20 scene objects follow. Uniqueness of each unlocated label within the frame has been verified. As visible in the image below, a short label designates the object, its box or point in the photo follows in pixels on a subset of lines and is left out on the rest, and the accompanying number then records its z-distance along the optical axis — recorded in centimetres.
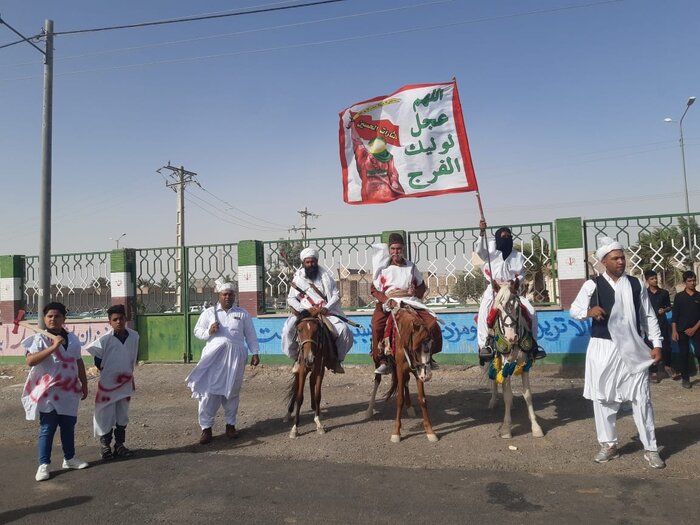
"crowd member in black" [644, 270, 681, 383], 848
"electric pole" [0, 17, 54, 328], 1034
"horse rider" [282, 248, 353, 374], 693
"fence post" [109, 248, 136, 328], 1226
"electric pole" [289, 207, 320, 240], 4032
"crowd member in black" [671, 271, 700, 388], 809
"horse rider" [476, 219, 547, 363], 642
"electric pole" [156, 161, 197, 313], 3009
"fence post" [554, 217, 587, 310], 945
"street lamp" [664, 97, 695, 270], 892
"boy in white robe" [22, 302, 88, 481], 517
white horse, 587
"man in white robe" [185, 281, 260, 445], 644
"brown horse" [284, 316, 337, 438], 630
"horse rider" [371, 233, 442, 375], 663
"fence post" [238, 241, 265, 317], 1139
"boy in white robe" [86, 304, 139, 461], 577
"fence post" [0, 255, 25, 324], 1327
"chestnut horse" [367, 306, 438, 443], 586
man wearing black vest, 494
